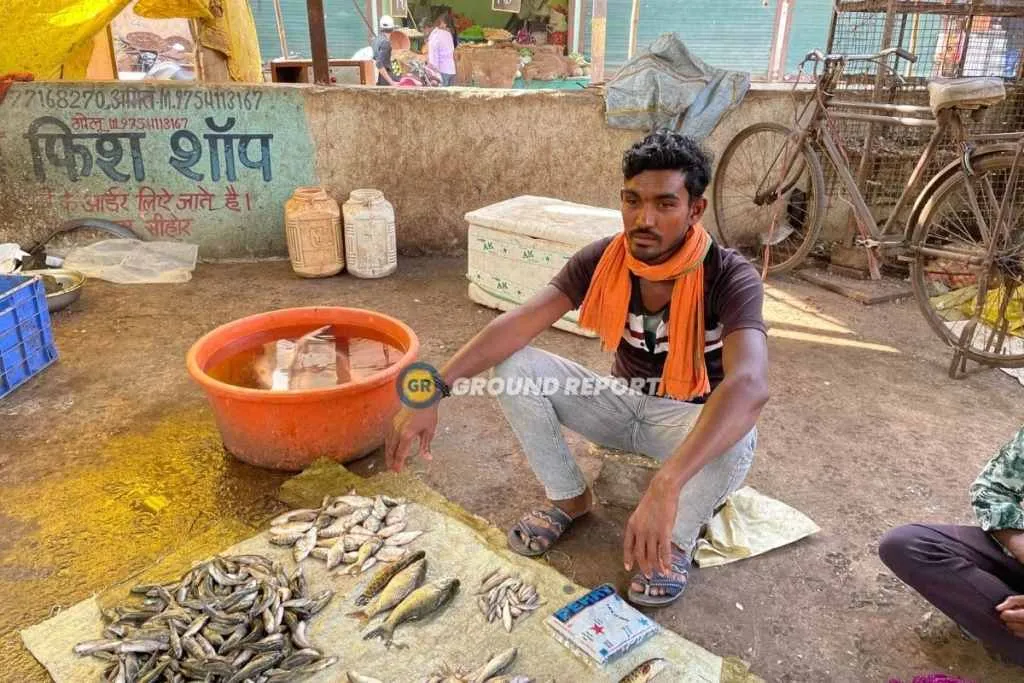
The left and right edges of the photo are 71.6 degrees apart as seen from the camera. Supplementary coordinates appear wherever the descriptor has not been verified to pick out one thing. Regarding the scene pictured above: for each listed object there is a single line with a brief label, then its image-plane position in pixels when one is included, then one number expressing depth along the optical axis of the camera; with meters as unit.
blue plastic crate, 3.48
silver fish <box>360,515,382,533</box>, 2.50
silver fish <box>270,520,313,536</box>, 2.47
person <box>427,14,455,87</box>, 11.48
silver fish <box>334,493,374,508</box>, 2.62
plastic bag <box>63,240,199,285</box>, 5.15
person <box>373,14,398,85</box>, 11.06
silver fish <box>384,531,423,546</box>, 2.47
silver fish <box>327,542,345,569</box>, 2.37
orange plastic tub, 2.75
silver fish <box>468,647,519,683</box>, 1.95
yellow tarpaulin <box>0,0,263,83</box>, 5.01
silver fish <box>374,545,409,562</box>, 2.40
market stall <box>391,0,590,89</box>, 12.70
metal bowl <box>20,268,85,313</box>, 4.47
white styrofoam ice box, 4.21
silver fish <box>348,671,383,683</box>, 1.92
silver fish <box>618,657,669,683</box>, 1.92
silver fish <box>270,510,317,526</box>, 2.54
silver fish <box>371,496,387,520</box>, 2.57
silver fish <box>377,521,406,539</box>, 2.49
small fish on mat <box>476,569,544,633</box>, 2.18
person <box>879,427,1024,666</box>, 1.98
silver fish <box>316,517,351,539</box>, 2.48
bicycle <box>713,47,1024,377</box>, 3.92
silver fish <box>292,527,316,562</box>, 2.39
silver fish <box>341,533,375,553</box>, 2.44
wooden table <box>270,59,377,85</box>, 6.70
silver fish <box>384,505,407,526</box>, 2.57
